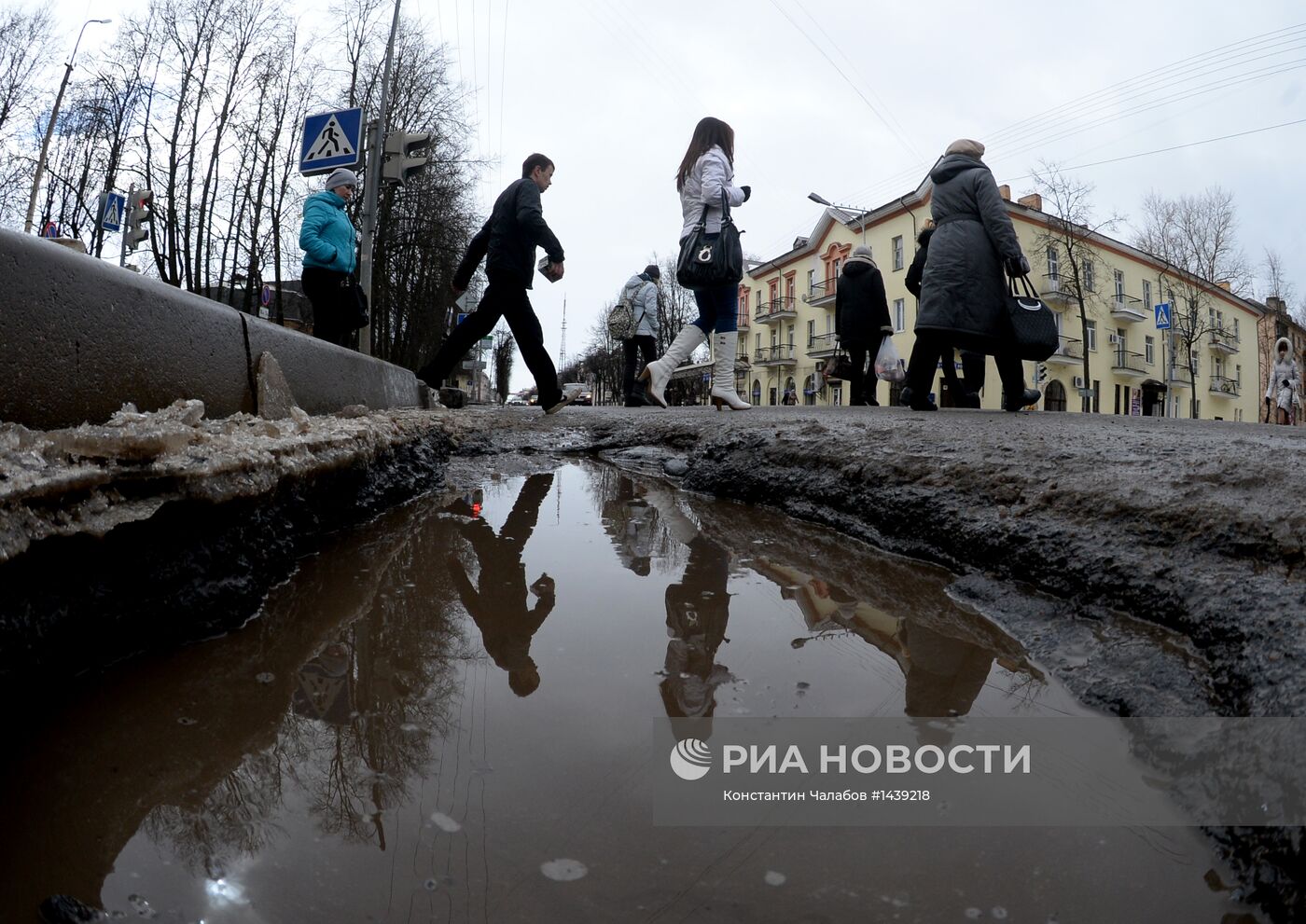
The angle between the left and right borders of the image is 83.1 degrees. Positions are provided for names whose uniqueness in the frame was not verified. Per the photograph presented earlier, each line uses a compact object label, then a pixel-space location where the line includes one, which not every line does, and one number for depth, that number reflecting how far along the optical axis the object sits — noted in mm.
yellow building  31266
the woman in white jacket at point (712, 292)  5133
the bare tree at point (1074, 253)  25578
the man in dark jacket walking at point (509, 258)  5168
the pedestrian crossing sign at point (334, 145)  8055
